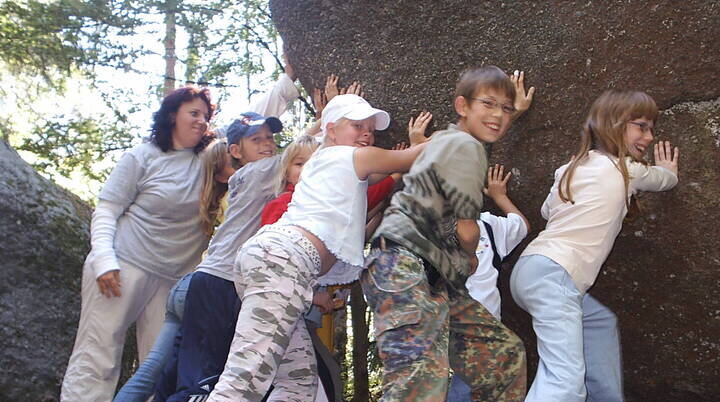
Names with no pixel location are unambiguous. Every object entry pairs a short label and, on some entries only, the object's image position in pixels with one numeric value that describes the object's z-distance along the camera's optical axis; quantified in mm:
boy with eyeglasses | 2479
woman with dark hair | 3826
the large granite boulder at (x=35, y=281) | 4520
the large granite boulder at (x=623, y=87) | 3250
